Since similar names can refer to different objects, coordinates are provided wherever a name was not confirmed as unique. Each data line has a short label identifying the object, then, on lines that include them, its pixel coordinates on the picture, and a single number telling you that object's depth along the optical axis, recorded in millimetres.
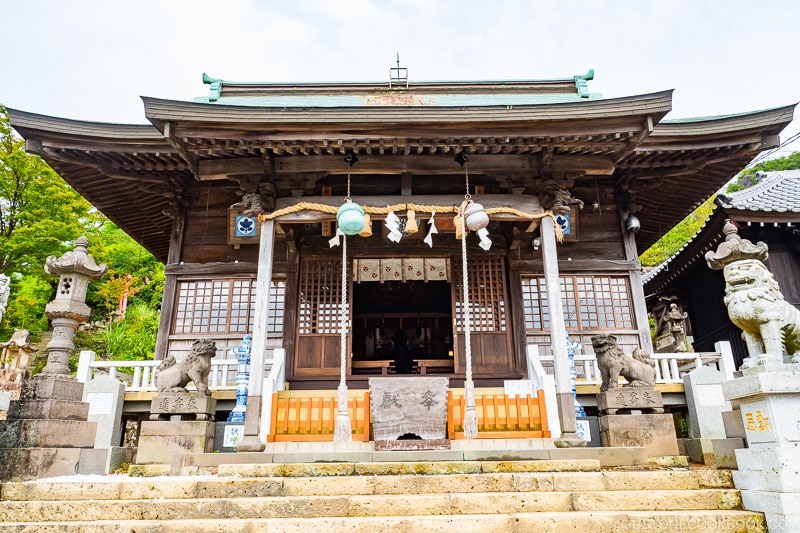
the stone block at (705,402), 8359
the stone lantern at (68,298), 6941
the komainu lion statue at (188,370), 7762
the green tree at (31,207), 19422
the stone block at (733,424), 5312
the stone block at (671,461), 6645
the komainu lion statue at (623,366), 7719
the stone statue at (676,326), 13281
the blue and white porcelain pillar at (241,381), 8281
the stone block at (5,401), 6516
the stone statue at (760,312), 4820
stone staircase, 4293
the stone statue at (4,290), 6600
